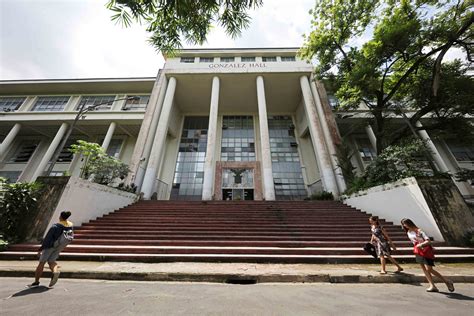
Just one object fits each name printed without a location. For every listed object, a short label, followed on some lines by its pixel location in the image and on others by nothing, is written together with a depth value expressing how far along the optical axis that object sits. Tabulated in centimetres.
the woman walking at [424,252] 298
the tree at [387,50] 809
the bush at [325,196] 1134
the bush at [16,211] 554
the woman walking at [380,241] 386
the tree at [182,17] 289
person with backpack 324
